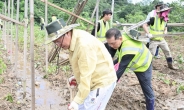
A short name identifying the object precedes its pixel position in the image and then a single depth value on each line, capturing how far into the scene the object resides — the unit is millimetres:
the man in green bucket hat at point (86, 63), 2461
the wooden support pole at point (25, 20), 4426
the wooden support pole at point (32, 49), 3160
